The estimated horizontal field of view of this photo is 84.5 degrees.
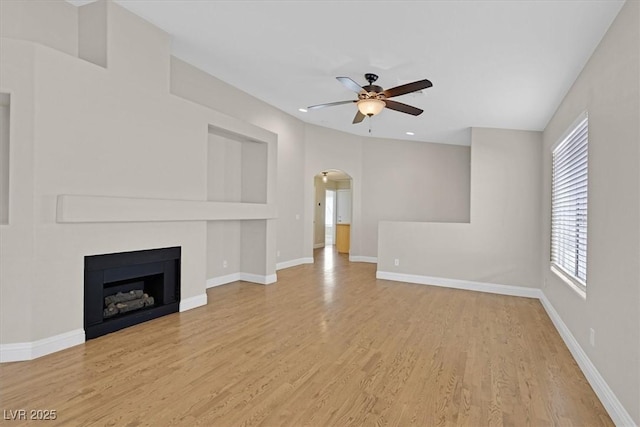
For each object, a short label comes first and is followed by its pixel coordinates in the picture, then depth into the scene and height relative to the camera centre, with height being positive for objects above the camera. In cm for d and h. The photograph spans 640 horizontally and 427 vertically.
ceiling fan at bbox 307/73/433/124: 398 +138
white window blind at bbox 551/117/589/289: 342 +11
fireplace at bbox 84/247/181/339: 348 -93
